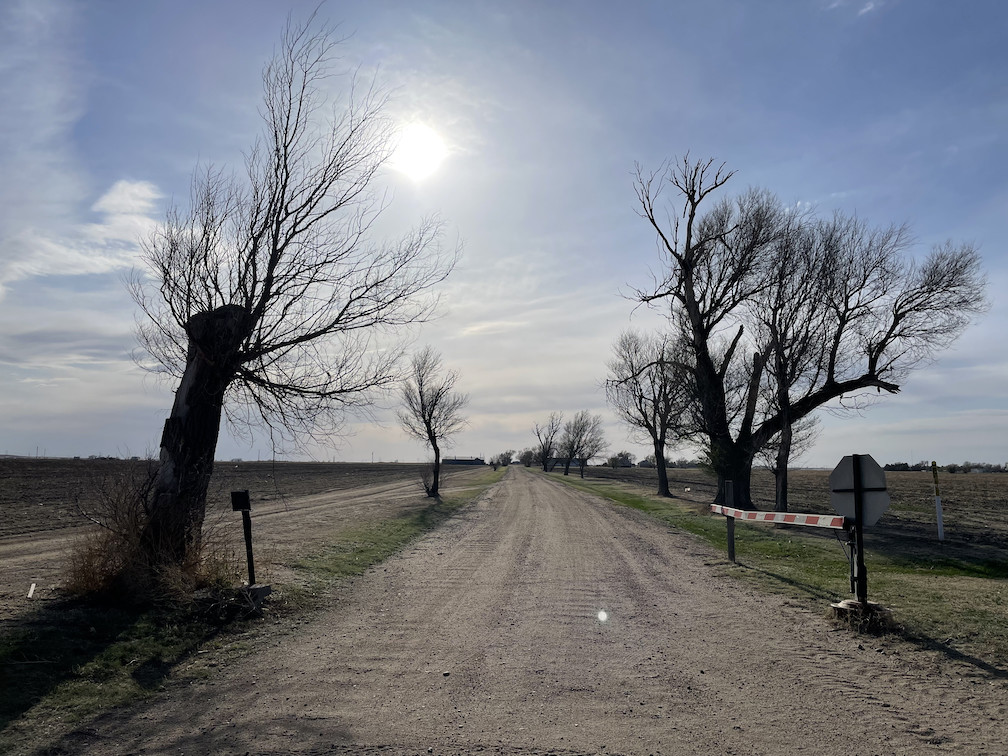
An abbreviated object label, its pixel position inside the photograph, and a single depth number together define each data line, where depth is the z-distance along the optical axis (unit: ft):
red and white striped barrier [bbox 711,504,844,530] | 28.86
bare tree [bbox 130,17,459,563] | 28.99
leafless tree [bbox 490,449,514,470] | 622.99
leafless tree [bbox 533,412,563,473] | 413.39
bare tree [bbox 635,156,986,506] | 76.33
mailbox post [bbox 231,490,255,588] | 28.50
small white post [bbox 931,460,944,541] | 58.12
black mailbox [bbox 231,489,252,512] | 28.68
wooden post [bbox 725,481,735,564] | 44.27
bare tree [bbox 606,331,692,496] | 87.25
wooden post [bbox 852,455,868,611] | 25.94
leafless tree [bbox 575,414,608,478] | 344.90
